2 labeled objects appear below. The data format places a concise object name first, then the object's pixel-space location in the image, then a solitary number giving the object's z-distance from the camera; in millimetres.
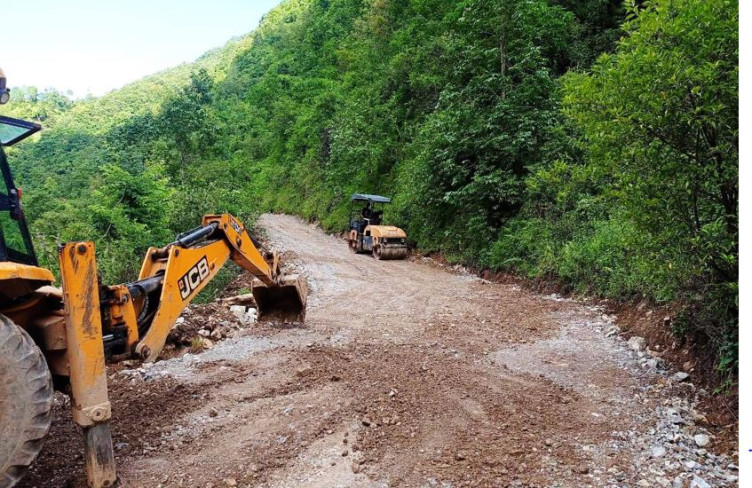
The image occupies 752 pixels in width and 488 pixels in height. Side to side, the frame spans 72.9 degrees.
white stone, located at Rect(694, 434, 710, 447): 3978
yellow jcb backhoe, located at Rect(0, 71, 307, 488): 2992
